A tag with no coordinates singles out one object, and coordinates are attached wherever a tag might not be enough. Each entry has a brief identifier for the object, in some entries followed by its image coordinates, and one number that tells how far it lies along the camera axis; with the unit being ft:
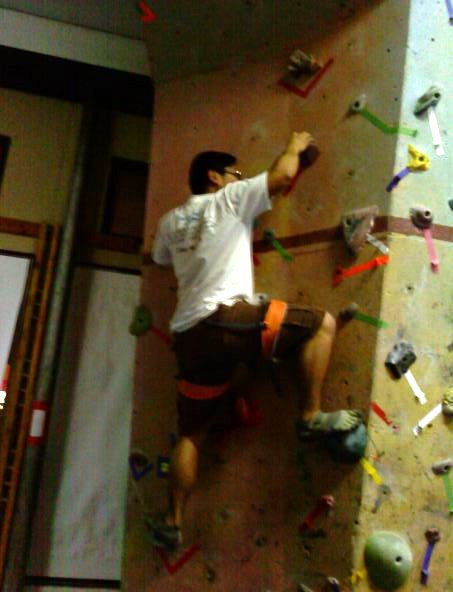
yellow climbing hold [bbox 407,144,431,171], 7.31
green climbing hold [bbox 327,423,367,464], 6.58
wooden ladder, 10.69
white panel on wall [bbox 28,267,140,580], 11.09
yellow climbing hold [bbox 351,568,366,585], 6.53
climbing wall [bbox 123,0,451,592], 6.98
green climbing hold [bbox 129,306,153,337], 9.21
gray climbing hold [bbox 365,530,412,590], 6.44
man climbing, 6.98
